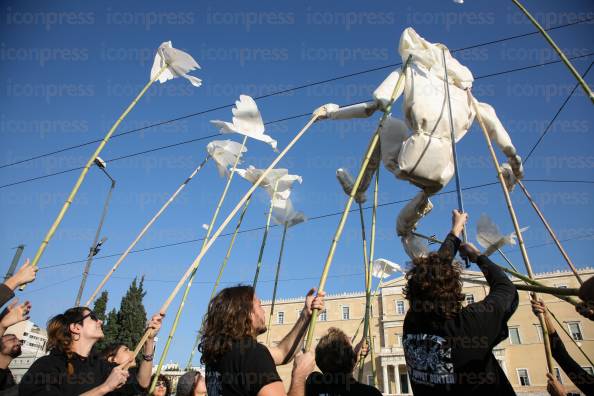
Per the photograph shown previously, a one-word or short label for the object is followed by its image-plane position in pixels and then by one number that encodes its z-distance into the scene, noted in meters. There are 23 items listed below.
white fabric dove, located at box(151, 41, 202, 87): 3.71
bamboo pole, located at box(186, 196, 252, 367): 4.13
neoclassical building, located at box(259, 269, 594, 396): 35.72
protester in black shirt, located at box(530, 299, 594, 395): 2.49
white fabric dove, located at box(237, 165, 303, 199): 4.89
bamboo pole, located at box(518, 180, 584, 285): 3.41
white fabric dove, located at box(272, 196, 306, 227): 5.15
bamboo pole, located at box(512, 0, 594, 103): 2.49
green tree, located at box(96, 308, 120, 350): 30.28
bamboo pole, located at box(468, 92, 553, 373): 2.85
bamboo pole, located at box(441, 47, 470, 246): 2.76
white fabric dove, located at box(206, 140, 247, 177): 4.54
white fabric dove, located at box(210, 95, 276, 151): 3.93
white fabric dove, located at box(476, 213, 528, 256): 3.16
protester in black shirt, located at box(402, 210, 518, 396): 1.83
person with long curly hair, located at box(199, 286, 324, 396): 1.79
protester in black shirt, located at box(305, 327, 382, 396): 2.34
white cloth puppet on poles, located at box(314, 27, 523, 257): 3.43
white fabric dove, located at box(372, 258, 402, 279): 6.30
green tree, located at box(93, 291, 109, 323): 29.91
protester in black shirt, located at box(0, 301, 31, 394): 3.21
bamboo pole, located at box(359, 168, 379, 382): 3.61
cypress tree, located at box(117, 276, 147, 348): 30.81
